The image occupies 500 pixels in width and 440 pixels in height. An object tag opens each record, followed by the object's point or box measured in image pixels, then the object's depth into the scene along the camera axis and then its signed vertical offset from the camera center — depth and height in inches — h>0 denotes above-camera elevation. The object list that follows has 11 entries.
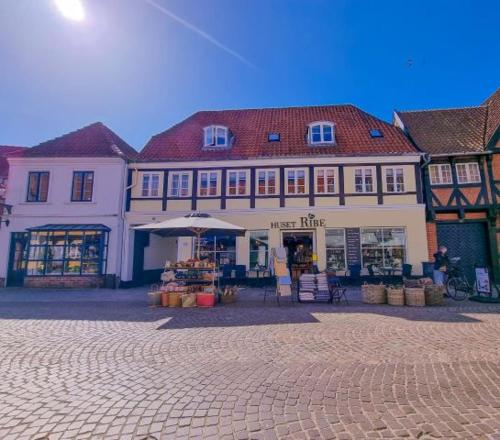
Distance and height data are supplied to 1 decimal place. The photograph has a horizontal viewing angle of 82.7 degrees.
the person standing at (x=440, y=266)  423.5 -12.4
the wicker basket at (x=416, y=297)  343.9 -47.4
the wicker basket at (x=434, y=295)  349.4 -45.8
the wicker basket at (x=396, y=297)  352.1 -48.6
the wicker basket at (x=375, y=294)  366.6 -47.4
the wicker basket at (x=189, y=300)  354.3 -54.1
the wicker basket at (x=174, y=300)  358.6 -54.7
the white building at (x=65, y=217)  558.3 +77.3
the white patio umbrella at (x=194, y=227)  358.0 +38.0
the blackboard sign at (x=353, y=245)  561.3 +24.2
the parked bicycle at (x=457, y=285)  391.2 -38.4
